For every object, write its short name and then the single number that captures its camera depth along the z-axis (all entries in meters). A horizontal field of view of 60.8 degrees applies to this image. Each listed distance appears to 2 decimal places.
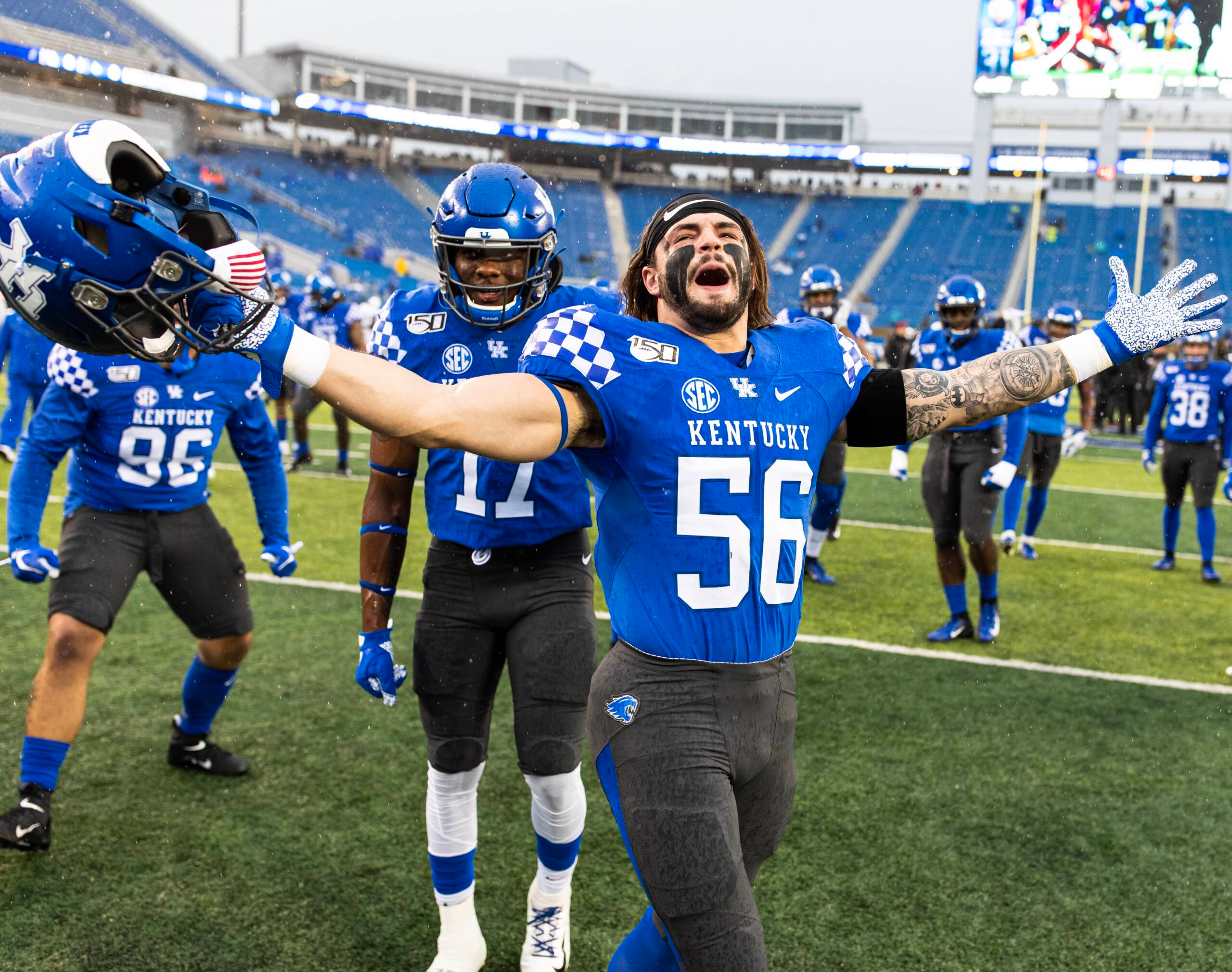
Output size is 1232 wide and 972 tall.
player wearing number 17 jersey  3.03
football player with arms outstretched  2.04
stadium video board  28.56
